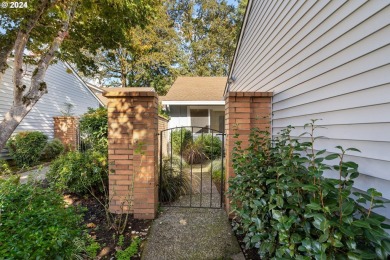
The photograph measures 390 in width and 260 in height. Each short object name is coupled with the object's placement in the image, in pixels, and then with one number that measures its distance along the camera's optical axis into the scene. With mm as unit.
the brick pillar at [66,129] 9438
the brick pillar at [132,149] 3119
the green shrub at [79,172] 3738
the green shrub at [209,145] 8777
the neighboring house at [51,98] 8133
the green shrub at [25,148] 7375
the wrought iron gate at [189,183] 3840
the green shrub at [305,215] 1189
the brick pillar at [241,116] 3193
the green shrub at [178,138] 9156
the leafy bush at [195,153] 7640
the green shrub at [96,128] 5152
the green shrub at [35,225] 1394
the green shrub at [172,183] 3852
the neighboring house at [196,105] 10180
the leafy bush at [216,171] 5459
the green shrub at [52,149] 8294
